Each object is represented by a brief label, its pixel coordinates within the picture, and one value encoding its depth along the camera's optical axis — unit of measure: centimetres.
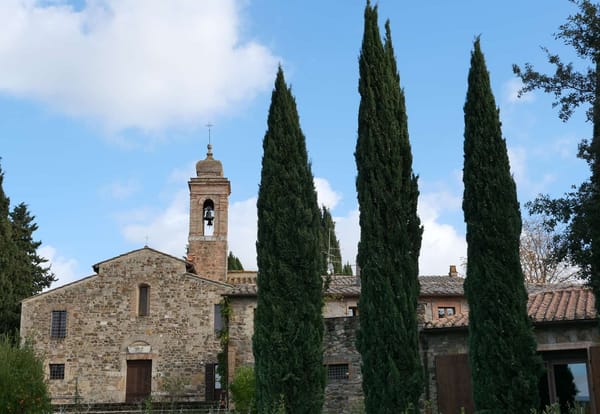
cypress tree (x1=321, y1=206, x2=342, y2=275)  4094
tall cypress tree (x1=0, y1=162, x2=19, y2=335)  2798
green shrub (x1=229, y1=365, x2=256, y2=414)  2028
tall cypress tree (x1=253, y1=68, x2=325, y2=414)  1411
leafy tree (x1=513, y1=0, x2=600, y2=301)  1106
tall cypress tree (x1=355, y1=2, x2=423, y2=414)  1388
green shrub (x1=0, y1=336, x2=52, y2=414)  1423
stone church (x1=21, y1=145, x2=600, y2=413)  2533
